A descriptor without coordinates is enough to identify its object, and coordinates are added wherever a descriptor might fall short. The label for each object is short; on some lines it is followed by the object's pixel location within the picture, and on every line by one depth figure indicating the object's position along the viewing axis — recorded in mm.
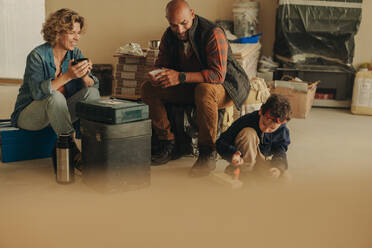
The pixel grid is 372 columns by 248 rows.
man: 2805
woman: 2699
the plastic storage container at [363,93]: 4789
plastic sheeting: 4797
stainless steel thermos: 2504
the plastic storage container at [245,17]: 5062
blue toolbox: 2885
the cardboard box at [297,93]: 4516
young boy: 2512
